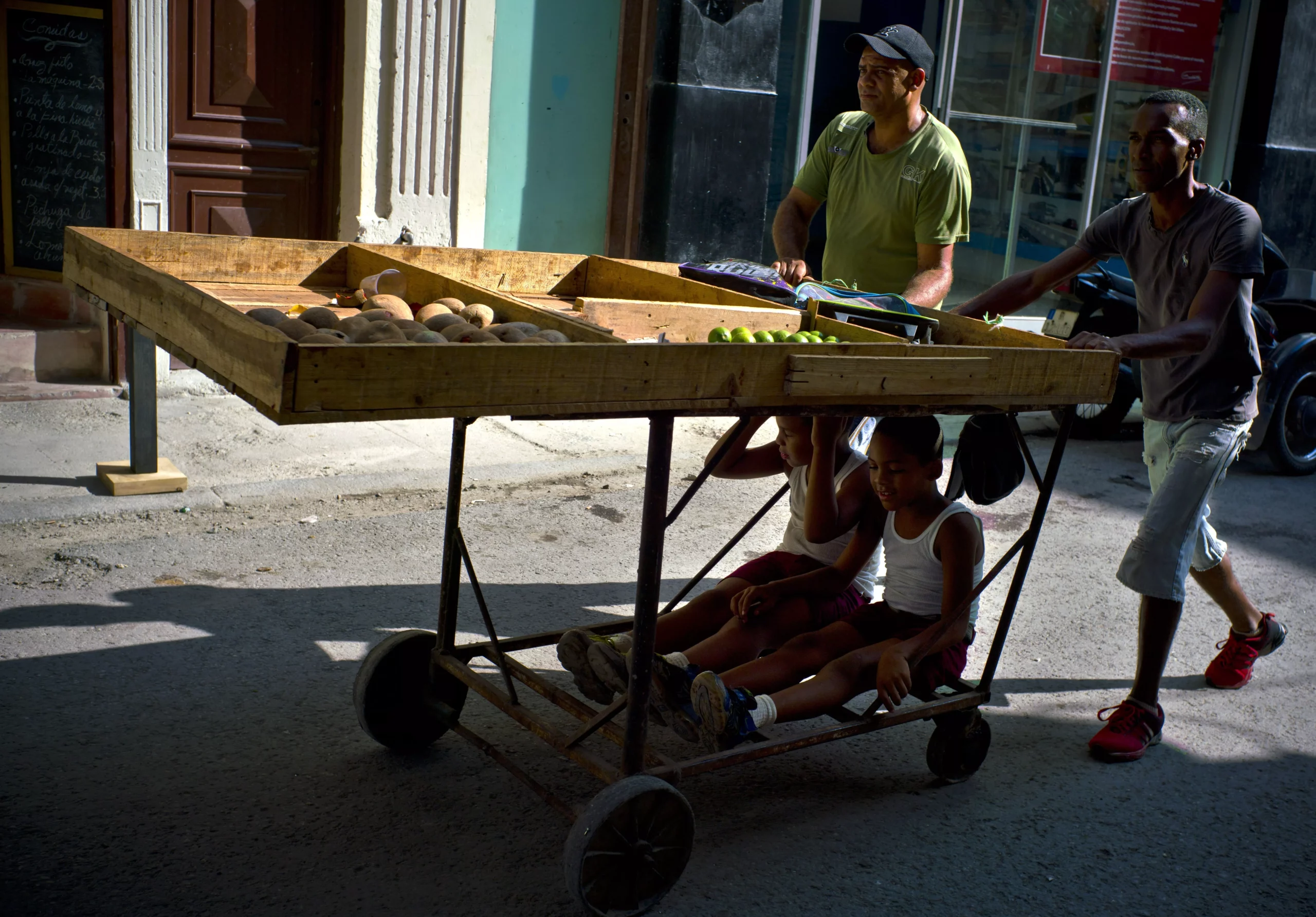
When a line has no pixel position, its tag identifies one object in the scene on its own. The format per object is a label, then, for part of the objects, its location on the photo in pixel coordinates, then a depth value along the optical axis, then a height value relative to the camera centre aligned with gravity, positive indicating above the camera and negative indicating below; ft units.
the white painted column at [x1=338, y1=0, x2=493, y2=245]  23.41 +0.64
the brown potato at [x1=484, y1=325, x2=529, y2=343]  8.14 -1.12
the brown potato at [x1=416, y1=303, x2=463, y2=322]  9.48 -1.17
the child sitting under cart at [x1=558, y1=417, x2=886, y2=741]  10.68 -3.53
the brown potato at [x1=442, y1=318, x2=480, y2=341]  8.26 -1.13
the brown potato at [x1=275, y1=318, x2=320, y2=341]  7.45 -1.10
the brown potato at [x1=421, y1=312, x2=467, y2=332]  8.66 -1.14
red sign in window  32.76 +4.47
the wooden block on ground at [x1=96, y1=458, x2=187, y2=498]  17.16 -4.72
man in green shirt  14.01 +0.04
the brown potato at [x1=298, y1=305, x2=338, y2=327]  8.34 -1.14
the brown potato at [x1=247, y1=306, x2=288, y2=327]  7.76 -1.07
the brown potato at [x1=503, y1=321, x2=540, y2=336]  8.46 -1.11
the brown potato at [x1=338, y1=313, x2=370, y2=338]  7.88 -1.11
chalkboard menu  22.44 -0.08
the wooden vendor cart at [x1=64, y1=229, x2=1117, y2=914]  7.20 -1.34
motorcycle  24.34 -2.46
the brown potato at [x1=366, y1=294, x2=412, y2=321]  9.68 -1.19
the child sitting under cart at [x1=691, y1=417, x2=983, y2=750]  10.21 -3.68
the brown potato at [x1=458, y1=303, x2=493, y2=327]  9.35 -1.16
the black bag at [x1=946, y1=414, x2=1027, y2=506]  10.96 -2.28
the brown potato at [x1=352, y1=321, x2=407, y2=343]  7.59 -1.11
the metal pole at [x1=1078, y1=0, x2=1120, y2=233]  33.24 +2.24
